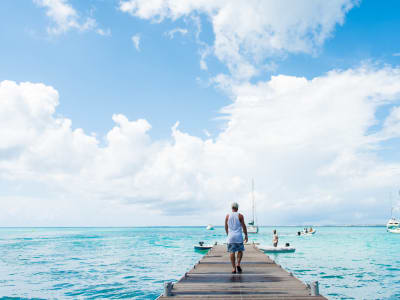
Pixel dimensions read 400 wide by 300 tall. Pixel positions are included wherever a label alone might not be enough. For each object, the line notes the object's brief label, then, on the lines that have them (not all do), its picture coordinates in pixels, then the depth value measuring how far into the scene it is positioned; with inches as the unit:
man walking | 408.2
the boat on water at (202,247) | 1466.4
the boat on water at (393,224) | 4551.2
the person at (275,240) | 1241.4
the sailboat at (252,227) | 3197.6
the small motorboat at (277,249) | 1205.1
